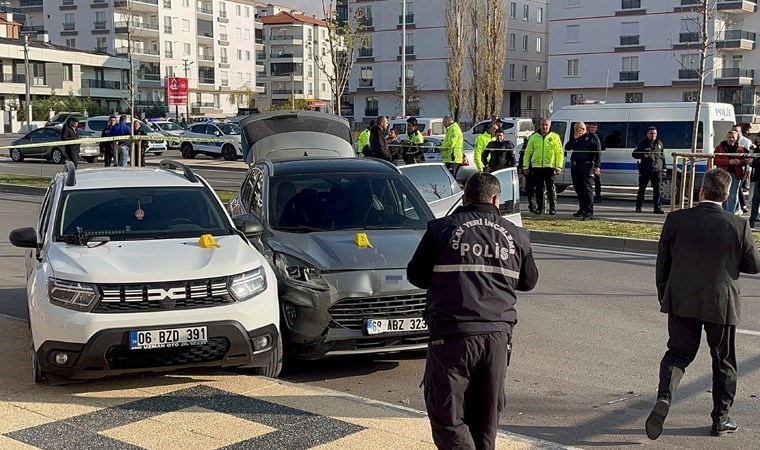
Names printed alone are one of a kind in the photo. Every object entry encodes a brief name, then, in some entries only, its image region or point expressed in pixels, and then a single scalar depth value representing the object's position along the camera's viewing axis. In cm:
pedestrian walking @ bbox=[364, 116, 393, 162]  1945
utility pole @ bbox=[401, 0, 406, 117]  4442
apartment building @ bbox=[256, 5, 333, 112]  11450
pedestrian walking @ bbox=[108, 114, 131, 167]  2448
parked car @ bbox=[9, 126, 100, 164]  3522
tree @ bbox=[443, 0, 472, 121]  5775
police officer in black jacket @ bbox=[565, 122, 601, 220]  1684
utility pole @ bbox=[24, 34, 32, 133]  6938
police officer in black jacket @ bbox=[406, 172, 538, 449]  412
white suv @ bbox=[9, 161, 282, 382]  601
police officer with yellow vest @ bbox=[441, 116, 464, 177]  1908
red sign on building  6938
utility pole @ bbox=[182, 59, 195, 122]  9468
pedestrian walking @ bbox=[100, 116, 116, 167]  2465
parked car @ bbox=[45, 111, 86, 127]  6086
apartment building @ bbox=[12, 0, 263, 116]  9300
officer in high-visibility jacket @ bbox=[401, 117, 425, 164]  2030
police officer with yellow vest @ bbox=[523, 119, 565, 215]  1700
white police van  2161
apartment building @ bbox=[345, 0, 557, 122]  7356
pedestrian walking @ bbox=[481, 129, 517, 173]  1773
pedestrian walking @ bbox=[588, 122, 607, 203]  2084
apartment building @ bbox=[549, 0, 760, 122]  6069
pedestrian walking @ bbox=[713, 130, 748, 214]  1650
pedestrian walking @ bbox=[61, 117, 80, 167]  2573
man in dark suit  554
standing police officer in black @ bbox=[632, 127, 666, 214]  1889
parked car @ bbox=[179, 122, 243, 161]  3738
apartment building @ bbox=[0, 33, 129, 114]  7975
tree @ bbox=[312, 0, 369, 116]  2836
